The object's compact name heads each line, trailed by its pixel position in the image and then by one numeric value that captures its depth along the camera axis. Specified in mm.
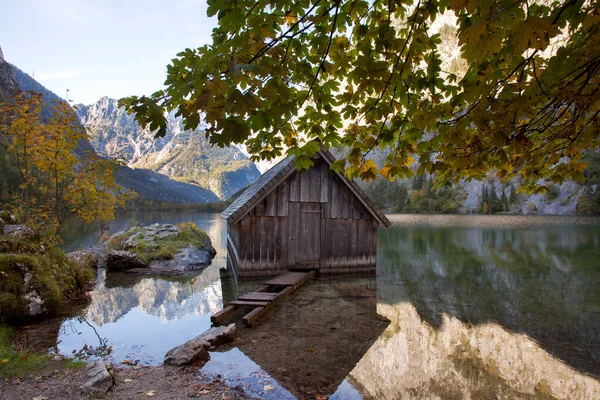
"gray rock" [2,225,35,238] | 9531
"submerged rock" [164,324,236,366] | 6160
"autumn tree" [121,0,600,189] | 2484
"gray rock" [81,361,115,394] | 4734
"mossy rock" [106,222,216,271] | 16859
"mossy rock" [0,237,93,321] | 7941
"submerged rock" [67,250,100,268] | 15127
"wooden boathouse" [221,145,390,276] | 13438
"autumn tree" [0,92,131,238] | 9961
